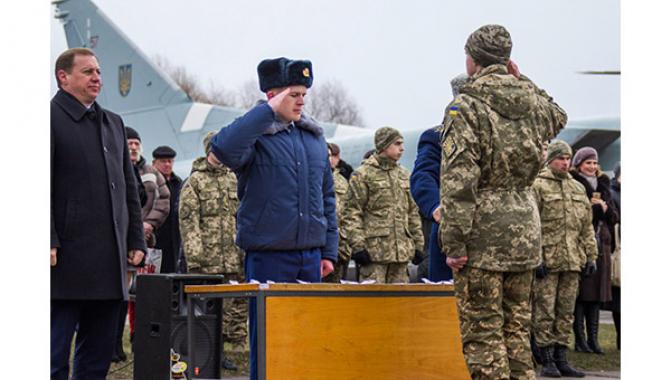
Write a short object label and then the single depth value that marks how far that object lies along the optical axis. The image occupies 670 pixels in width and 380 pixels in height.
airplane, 30.44
